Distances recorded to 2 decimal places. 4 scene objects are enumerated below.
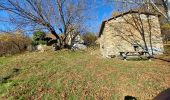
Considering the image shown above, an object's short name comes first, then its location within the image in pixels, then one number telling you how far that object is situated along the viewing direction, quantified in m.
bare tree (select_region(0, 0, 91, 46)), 7.28
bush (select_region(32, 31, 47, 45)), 12.40
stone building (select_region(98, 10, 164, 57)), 9.58
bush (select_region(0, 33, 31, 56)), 9.62
